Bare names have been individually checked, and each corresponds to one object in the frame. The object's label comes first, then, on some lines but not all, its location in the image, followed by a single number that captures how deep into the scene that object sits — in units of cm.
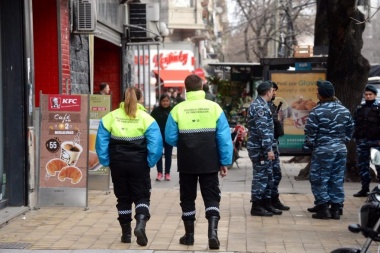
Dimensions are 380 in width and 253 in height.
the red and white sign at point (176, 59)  4584
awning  4547
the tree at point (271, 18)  3295
